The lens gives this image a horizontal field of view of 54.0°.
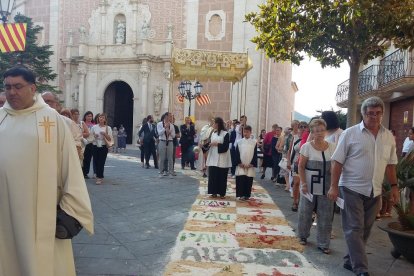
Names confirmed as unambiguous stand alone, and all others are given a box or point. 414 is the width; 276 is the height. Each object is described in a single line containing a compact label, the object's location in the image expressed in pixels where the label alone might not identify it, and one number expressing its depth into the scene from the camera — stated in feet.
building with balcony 48.55
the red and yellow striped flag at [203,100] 75.20
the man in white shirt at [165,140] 36.94
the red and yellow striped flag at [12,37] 26.27
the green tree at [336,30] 22.79
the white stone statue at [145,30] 80.33
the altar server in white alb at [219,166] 27.45
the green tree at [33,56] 68.90
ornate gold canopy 49.04
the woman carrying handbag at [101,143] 32.17
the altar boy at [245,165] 26.63
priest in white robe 8.14
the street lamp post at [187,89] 59.11
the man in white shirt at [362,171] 13.55
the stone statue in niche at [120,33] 83.61
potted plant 14.88
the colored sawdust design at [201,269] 13.34
